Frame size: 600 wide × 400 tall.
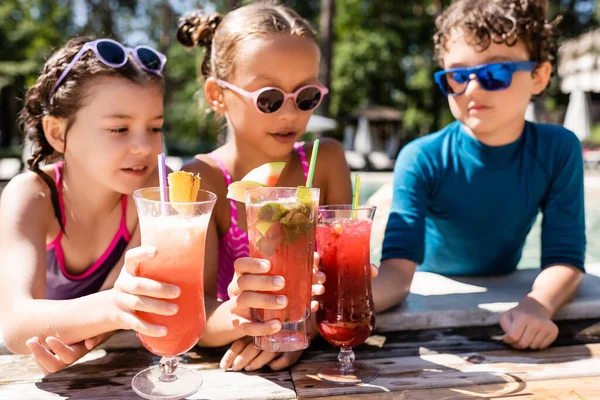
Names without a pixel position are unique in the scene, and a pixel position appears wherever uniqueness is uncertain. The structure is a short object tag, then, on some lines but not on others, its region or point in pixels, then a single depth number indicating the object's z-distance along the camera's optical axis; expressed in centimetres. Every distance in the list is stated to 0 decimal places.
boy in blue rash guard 107
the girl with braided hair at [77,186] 84
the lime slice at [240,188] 77
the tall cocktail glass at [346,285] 82
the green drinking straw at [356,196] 80
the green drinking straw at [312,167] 78
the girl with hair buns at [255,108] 100
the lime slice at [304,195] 75
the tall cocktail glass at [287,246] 75
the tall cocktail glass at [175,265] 74
